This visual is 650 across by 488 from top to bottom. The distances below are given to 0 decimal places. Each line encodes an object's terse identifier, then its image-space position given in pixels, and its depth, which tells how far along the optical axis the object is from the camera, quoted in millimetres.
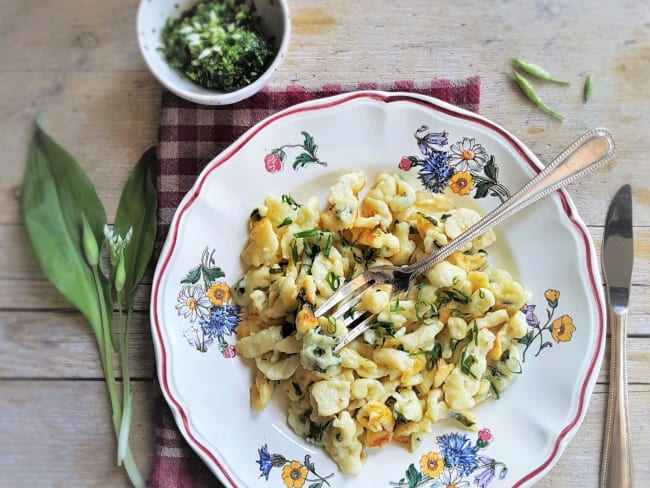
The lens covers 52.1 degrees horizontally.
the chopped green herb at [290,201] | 387
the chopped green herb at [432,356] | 375
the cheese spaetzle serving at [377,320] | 365
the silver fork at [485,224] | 369
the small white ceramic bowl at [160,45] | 370
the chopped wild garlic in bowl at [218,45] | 373
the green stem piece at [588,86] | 421
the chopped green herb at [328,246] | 373
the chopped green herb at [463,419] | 380
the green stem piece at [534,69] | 418
